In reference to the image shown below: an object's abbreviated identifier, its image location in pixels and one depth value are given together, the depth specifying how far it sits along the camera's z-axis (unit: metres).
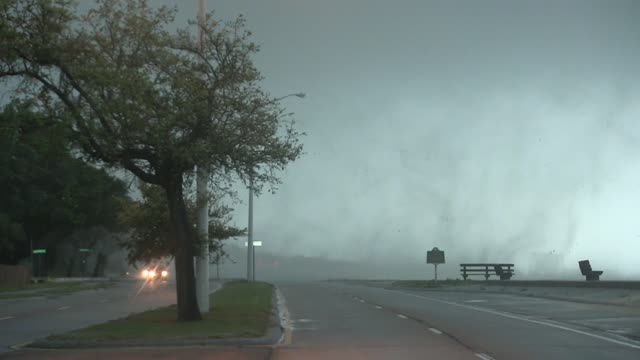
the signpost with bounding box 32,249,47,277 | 90.47
